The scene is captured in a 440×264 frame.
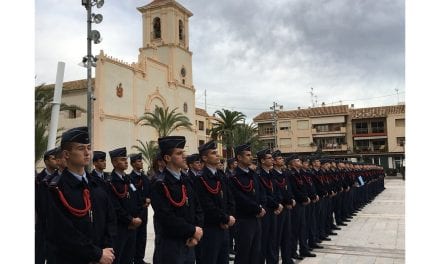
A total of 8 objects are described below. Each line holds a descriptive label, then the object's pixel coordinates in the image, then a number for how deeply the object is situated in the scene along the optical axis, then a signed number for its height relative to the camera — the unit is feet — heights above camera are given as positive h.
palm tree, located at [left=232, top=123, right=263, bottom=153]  134.10 +2.93
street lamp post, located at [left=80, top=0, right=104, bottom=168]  39.86 +10.62
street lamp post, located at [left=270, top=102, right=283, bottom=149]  135.40 +12.50
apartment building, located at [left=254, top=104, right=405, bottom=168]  168.66 +5.03
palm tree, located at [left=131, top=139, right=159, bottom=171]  108.85 -1.20
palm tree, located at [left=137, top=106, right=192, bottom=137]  109.81 +6.34
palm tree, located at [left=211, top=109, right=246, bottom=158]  137.28 +6.41
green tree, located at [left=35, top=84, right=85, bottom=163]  43.39 +3.77
